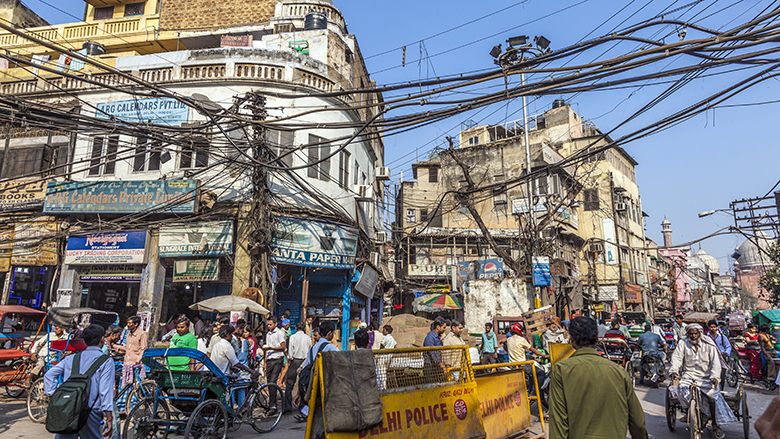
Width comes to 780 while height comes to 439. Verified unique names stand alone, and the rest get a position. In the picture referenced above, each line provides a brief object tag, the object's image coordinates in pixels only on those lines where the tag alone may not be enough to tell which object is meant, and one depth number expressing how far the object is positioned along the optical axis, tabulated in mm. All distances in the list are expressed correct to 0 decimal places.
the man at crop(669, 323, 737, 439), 6383
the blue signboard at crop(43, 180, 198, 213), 15000
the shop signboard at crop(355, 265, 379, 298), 17919
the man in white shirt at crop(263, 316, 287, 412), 9508
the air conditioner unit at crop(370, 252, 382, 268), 21416
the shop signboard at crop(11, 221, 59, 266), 15664
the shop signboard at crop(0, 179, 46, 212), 16266
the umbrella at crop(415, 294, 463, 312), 19609
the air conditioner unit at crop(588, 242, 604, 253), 38875
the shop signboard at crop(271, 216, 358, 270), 15273
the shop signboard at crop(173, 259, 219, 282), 14656
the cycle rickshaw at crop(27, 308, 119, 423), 7870
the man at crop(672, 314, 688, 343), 15609
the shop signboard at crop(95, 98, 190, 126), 16094
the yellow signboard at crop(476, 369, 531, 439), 5992
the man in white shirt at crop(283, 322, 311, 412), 8953
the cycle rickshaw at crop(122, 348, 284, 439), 6027
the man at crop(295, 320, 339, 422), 6973
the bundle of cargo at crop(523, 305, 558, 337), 12695
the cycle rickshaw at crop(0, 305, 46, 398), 9125
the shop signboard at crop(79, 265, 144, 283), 15245
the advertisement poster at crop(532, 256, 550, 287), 17688
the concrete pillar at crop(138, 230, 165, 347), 14727
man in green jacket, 3244
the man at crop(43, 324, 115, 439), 4504
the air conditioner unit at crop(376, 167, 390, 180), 23188
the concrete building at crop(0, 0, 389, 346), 15023
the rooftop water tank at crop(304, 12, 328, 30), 19500
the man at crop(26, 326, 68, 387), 9078
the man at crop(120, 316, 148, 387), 8250
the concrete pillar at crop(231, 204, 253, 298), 14391
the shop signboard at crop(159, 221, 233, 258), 14688
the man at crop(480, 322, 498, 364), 11359
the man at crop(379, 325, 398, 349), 11055
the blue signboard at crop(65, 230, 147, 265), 15164
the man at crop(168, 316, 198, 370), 7949
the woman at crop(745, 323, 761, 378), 12273
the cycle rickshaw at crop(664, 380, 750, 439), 6318
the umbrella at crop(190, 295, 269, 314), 11125
